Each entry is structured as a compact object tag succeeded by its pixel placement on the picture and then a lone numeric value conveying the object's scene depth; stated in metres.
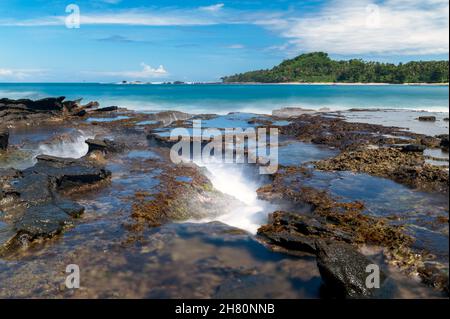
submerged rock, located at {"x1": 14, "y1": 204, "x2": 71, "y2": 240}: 11.71
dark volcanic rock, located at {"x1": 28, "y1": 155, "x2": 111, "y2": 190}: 16.86
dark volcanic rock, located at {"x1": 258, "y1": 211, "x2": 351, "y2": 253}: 11.11
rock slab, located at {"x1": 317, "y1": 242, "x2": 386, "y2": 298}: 8.15
